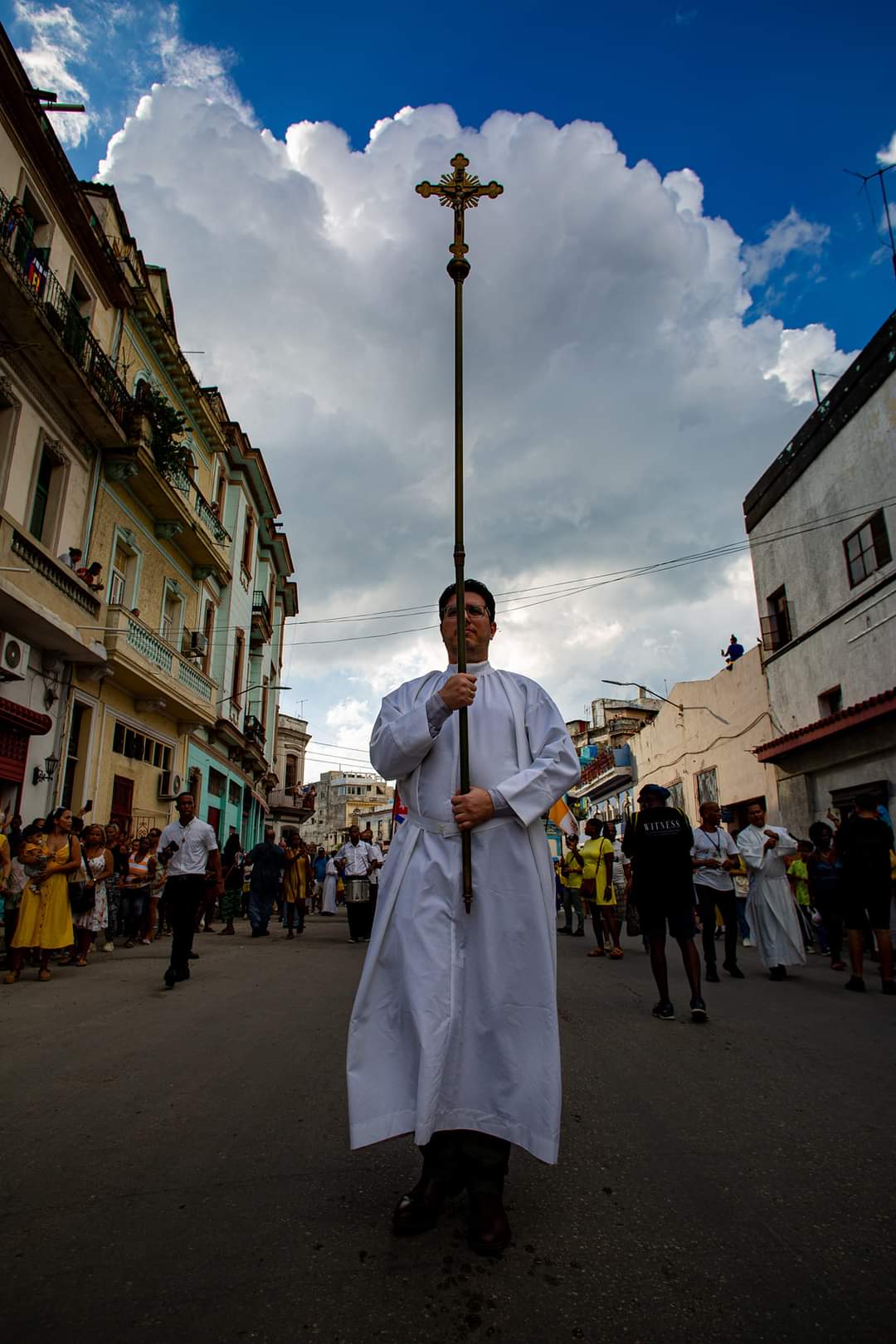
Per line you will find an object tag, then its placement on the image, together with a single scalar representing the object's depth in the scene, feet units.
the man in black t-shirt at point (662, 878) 21.22
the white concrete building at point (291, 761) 164.59
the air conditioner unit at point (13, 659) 40.52
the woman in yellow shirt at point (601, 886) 34.55
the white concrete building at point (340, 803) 337.52
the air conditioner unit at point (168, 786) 65.57
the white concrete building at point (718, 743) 71.31
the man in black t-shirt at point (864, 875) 25.07
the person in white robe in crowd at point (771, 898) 27.68
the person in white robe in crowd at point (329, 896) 70.97
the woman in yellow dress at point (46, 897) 27.89
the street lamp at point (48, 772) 44.96
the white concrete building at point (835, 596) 50.49
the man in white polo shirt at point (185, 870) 26.23
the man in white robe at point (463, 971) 8.09
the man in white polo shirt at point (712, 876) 27.32
